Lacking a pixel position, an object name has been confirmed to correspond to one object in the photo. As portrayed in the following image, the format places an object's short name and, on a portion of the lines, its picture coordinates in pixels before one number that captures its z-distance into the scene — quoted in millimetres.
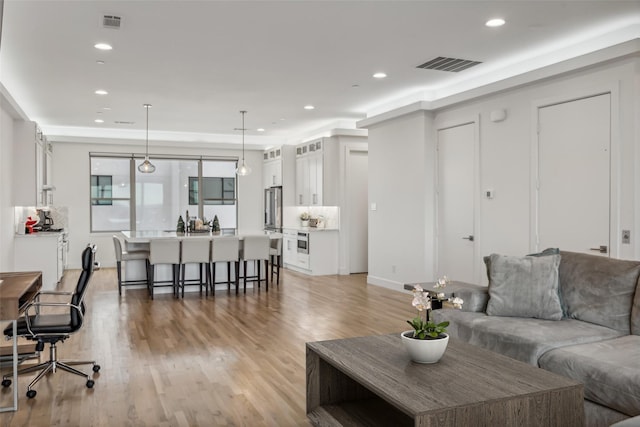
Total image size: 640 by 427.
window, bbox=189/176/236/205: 11781
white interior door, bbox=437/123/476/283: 6496
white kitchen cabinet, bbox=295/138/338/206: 9578
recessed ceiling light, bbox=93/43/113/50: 4984
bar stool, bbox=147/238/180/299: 7082
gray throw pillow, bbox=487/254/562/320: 3646
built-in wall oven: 9618
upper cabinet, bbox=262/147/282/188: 11156
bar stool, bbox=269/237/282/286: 8430
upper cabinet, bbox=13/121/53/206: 7805
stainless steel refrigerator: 11125
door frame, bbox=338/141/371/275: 9609
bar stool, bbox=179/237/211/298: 7305
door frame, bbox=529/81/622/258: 4621
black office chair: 3549
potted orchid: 2590
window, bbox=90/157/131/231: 10945
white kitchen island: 7680
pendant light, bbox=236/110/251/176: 8688
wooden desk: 3094
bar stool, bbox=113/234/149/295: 7512
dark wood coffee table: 2125
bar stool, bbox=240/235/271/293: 7742
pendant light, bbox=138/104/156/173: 8519
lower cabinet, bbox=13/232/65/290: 7867
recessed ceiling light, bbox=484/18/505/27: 4415
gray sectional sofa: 2635
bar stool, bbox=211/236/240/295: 7496
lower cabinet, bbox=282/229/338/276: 9508
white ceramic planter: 2584
